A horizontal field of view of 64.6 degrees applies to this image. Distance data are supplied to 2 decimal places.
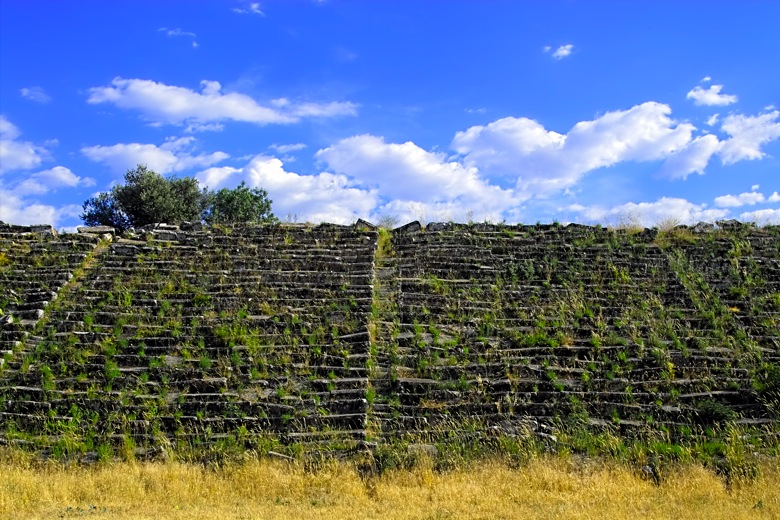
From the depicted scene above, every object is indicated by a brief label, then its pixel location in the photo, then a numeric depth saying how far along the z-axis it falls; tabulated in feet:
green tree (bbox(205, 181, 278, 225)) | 94.84
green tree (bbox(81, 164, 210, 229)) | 86.94
